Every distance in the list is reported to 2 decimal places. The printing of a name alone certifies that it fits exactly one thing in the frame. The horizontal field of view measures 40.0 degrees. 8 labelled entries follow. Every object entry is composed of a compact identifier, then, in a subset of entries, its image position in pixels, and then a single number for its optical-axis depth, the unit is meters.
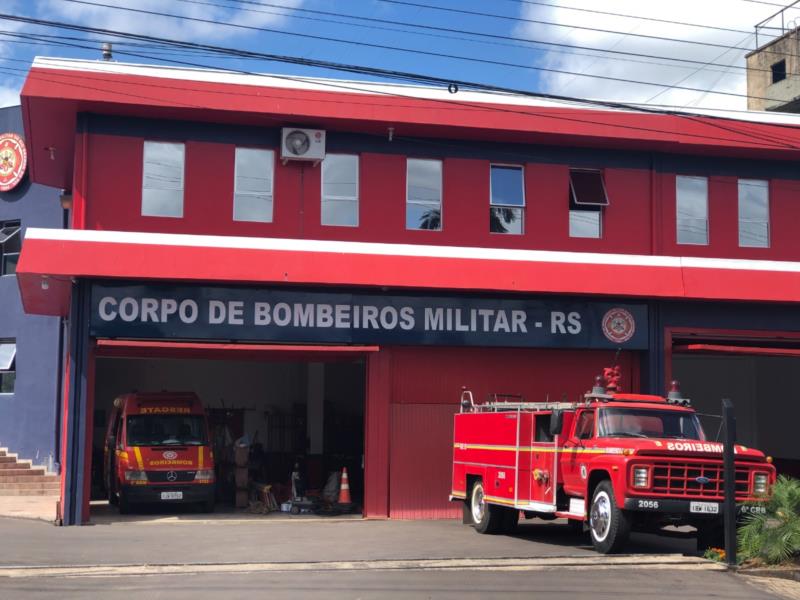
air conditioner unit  22.73
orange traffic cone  23.25
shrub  14.79
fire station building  21.34
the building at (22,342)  29.95
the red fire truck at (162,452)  23.02
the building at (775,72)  53.12
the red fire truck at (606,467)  15.40
